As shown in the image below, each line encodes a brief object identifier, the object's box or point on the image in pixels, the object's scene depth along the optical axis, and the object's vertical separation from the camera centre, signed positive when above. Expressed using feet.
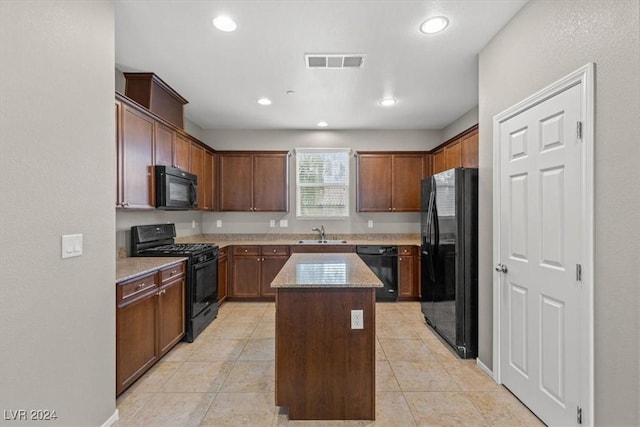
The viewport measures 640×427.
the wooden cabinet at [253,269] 14.97 -2.81
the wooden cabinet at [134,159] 8.32 +1.69
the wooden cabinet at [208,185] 14.56 +1.50
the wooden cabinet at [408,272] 15.06 -3.01
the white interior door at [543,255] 5.43 -0.89
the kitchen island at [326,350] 6.23 -2.91
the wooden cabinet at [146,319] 7.02 -2.93
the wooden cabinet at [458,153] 11.64 +2.74
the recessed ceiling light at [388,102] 12.37 +4.83
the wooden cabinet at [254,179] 15.92 +1.91
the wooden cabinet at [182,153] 11.66 +2.52
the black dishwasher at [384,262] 14.94 -2.47
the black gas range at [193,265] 10.32 -1.93
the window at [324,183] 16.87 +1.77
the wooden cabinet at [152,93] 10.03 +4.34
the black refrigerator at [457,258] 9.22 -1.48
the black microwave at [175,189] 10.09 +0.96
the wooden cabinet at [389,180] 16.01 +1.83
